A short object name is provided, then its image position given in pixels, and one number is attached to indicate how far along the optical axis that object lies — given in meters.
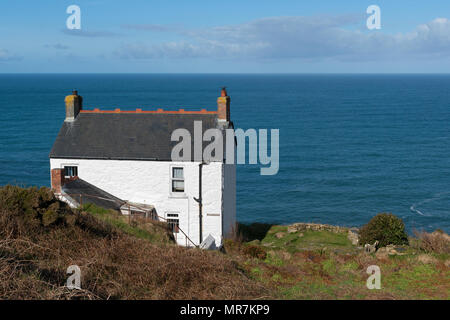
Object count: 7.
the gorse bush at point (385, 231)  28.86
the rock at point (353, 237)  33.59
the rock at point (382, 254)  22.27
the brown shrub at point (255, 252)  22.40
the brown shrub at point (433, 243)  24.44
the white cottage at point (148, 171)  31.55
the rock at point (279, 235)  36.09
